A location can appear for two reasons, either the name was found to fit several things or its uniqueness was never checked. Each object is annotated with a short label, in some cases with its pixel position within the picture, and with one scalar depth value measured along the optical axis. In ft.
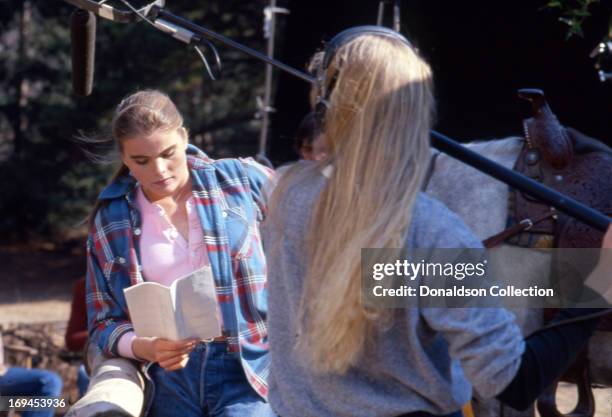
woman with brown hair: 16.79
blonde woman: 10.00
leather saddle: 19.53
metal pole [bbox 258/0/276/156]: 42.88
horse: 20.07
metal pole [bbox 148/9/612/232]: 10.69
